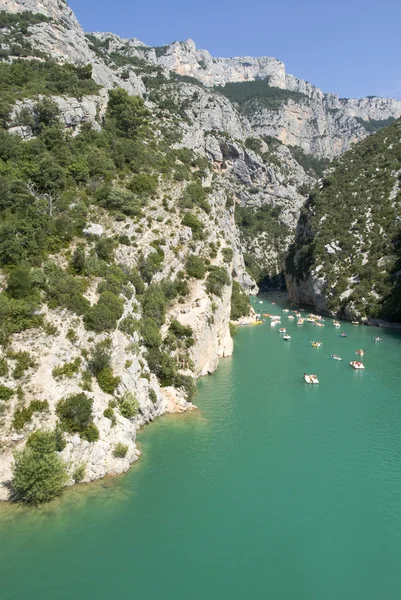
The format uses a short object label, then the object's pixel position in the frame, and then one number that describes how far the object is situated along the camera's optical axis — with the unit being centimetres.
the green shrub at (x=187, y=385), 3541
